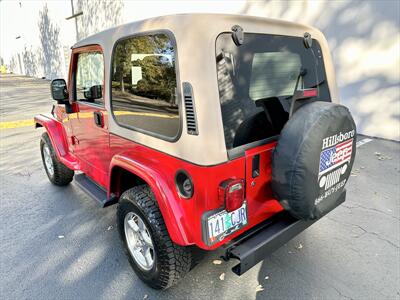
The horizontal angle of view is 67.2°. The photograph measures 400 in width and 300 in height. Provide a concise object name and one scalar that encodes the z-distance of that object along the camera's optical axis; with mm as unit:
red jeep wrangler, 1729
